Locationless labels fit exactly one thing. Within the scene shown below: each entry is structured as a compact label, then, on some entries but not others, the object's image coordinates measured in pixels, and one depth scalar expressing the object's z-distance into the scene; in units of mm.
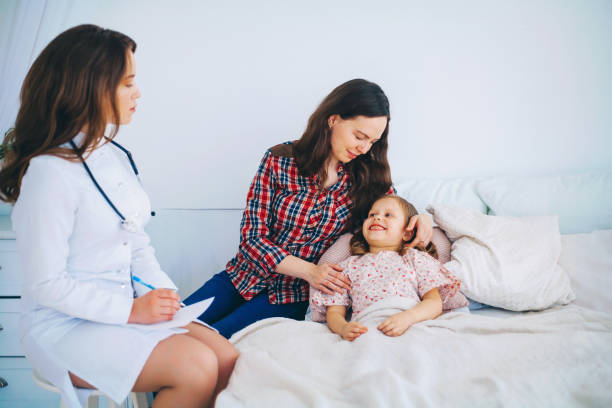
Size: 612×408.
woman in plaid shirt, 1454
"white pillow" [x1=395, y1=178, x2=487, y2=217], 1831
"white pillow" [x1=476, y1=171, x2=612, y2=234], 1701
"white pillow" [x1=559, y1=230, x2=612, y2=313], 1426
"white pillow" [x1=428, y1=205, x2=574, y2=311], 1442
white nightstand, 1605
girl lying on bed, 1307
